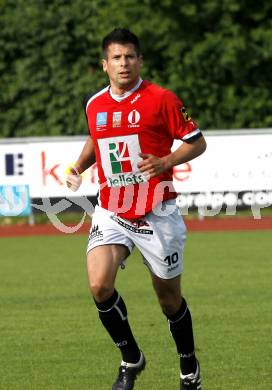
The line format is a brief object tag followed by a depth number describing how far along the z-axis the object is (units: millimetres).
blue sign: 24031
